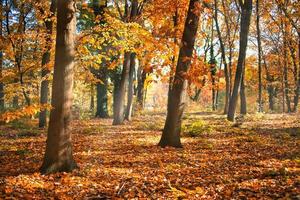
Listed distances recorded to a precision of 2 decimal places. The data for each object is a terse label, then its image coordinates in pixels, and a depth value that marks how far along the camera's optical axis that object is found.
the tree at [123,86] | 19.75
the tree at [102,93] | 26.61
